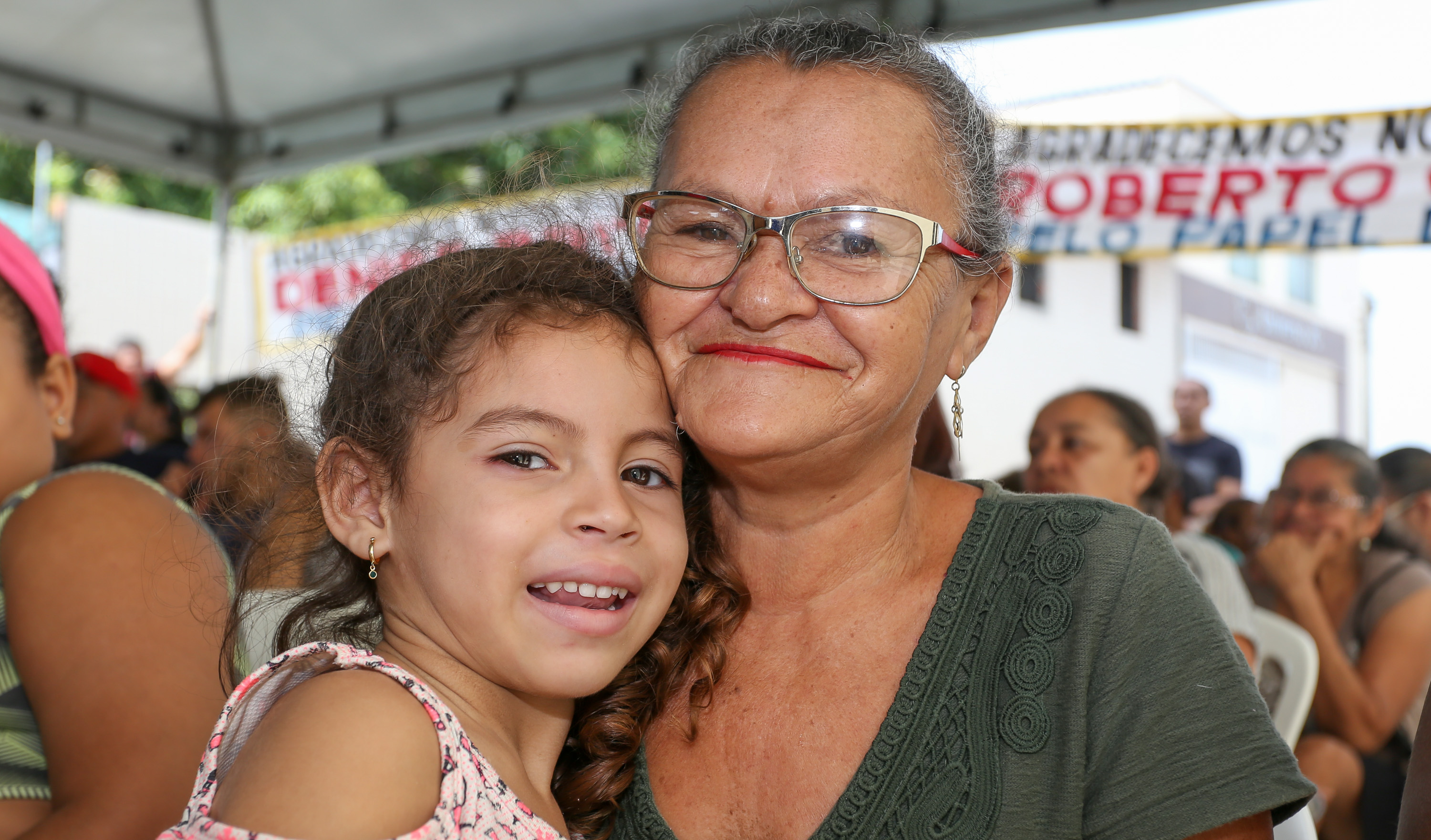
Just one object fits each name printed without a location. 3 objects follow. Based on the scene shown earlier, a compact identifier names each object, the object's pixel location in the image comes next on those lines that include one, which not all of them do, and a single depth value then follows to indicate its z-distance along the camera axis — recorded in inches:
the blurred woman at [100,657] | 61.3
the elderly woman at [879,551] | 54.9
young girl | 53.2
